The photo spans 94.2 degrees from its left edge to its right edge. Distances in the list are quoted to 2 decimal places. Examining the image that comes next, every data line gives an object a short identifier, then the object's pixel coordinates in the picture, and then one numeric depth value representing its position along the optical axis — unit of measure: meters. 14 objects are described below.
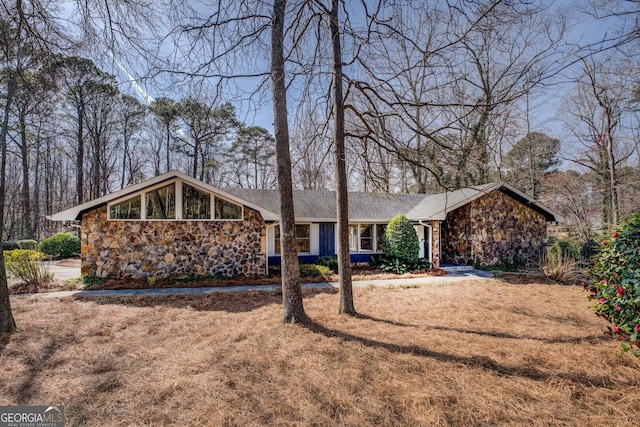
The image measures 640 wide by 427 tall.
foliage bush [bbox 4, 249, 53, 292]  9.00
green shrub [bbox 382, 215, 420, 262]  12.38
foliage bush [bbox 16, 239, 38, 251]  17.39
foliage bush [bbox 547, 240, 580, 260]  11.75
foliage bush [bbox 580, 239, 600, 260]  11.23
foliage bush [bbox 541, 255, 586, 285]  9.74
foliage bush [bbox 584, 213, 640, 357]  3.62
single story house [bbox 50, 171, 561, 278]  9.70
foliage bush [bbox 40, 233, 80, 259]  16.89
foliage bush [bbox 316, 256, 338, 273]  12.25
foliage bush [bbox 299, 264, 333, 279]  10.83
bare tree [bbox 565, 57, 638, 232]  13.84
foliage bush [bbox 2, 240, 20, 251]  17.45
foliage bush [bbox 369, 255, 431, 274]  12.07
